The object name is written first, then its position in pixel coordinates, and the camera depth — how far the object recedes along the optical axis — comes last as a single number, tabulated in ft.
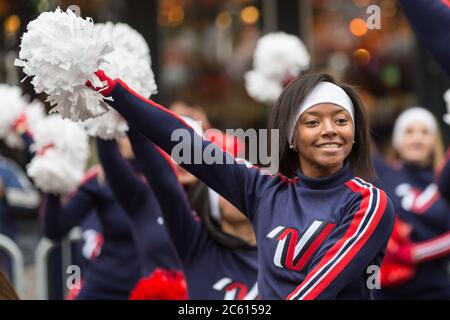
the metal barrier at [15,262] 39.27
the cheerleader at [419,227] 36.60
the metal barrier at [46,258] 41.22
